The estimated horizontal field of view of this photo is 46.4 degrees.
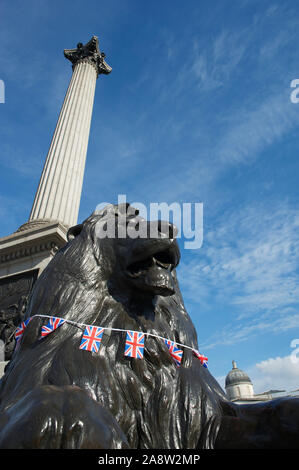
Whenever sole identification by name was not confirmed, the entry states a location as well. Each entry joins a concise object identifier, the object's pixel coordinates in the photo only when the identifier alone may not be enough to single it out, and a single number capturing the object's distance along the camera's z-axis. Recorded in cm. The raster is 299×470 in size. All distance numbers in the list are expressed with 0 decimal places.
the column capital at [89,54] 1728
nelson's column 680
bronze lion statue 206
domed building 6831
